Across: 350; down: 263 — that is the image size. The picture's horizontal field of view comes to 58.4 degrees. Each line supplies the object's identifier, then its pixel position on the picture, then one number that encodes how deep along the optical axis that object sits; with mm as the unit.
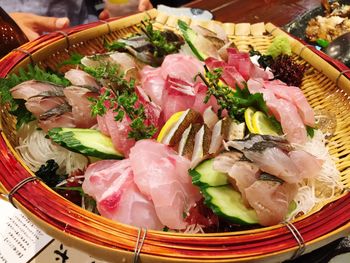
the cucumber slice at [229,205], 240
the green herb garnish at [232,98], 303
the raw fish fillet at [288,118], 315
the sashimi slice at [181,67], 348
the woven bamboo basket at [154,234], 216
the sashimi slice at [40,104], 315
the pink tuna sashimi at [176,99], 319
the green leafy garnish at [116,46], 399
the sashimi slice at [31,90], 321
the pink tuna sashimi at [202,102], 314
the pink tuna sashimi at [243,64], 374
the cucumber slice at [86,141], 283
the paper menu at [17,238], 290
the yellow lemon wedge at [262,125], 298
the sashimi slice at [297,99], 336
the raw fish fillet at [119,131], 291
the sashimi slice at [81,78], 344
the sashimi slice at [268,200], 237
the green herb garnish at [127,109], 287
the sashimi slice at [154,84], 343
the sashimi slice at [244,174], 240
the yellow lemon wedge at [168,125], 292
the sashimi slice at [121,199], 249
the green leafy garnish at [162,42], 405
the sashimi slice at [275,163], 241
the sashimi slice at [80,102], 316
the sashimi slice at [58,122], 313
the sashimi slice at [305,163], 265
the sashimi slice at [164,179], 243
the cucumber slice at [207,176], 248
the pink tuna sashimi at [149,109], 310
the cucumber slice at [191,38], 399
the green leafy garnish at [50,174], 293
